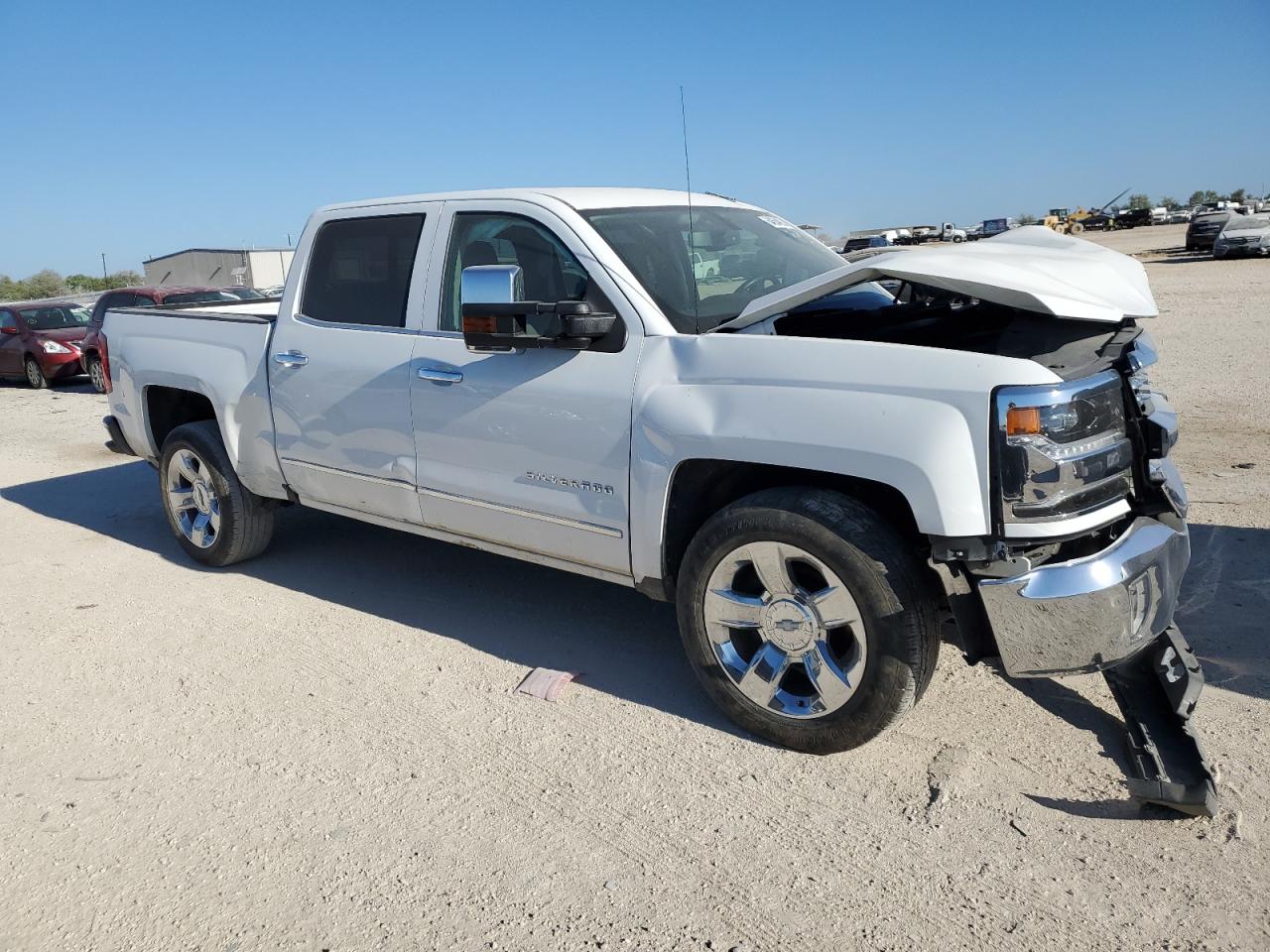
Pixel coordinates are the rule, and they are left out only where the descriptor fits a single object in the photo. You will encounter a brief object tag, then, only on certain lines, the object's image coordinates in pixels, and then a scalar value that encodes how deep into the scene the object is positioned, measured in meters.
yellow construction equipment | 58.76
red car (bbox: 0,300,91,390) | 16.92
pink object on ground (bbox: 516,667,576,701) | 4.14
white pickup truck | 3.12
